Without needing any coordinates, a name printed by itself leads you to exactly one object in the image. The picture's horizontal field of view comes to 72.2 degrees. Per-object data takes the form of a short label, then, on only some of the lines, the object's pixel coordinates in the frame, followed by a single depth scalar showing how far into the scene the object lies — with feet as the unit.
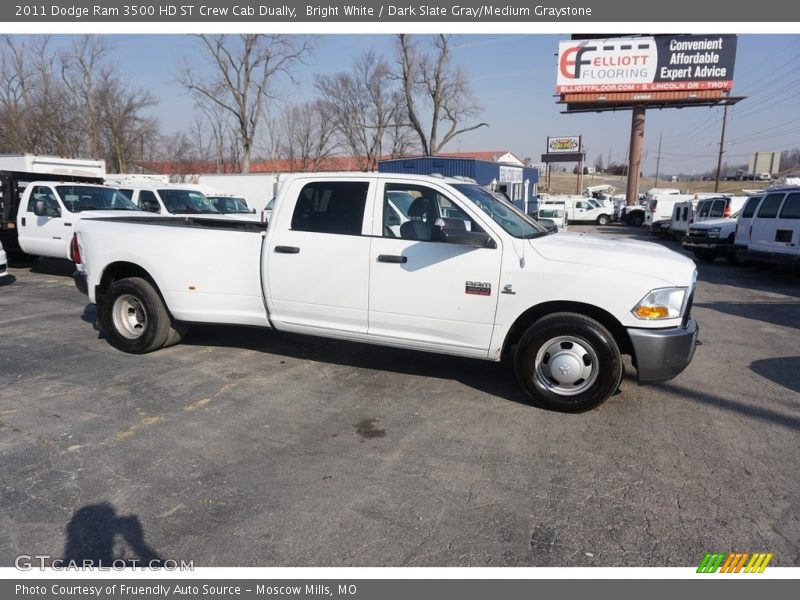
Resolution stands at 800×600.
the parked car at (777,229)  38.55
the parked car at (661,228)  84.89
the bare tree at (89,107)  136.46
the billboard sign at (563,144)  249.96
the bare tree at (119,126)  140.56
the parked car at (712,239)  51.98
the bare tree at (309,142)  167.32
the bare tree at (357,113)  168.35
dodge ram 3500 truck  14.37
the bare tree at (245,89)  138.41
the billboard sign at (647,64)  121.19
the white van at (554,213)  82.08
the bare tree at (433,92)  147.02
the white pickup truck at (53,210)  37.29
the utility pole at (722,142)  176.86
